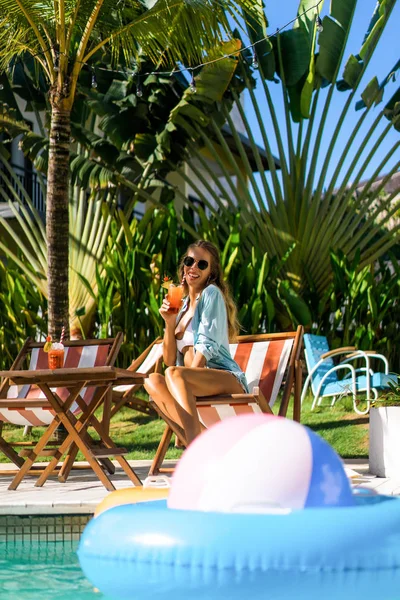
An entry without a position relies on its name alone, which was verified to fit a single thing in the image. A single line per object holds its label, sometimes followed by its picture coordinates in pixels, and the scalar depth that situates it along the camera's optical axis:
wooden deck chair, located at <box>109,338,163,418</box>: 6.77
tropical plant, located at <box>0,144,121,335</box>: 10.96
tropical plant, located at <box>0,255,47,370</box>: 10.13
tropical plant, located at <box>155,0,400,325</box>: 11.43
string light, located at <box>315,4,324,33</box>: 7.01
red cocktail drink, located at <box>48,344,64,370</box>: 5.56
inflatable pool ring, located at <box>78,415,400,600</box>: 2.36
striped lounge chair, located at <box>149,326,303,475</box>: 4.87
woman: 4.68
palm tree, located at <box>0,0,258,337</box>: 7.82
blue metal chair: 7.88
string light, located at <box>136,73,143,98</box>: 10.61
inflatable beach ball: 2.54
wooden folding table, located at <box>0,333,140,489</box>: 5.26
